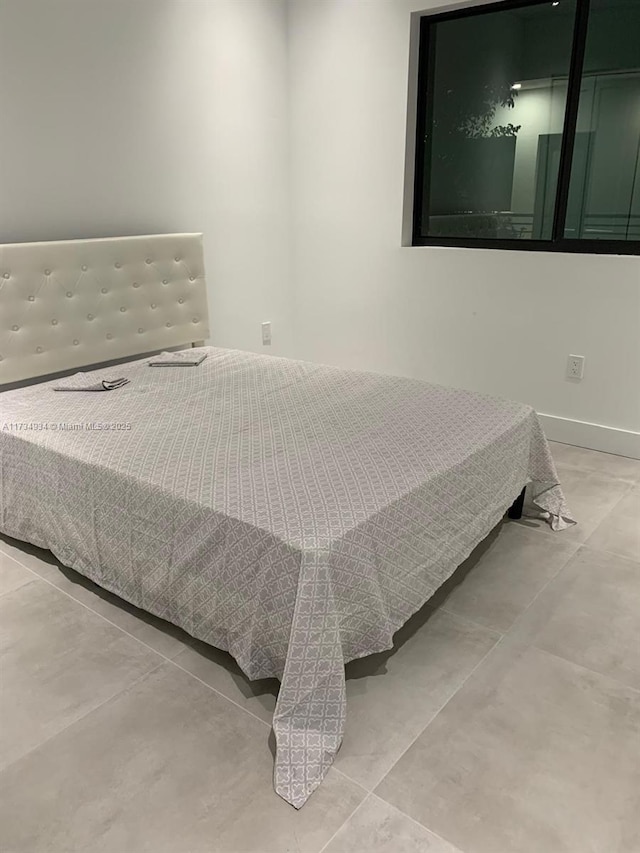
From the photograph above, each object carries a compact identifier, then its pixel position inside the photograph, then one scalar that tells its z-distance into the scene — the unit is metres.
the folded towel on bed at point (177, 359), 2.99
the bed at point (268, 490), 1.46
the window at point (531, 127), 3.00
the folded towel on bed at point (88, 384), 2.61
